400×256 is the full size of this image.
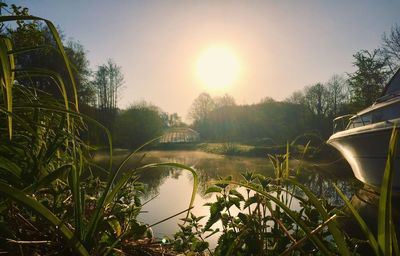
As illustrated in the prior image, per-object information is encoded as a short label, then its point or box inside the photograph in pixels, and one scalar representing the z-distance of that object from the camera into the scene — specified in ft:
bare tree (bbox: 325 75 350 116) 120.26
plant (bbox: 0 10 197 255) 2.43
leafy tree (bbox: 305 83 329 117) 124.57
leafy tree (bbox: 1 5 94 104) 61.72
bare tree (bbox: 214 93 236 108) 172.35
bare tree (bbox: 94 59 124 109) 113.19
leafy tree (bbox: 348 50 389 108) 64.34
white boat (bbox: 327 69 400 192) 15.17
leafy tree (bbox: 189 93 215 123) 175.73
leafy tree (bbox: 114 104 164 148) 106.67
